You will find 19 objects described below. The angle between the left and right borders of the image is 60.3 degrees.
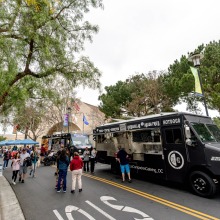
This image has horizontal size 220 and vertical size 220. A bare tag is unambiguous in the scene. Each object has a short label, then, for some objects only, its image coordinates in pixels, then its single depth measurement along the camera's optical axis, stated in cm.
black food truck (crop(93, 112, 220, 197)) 697
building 4144
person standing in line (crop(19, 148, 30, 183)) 1037
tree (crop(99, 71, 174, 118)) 2684
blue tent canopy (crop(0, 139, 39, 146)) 1865
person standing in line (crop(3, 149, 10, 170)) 1816
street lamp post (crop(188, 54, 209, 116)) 1087
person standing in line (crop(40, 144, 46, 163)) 2030
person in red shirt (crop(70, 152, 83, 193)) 802
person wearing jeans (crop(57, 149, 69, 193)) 811
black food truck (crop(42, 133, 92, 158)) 1799
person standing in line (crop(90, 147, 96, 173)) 1286
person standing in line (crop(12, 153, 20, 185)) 1039
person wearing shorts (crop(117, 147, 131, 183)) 967
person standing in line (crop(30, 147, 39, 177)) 1243
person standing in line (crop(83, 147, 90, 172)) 1327
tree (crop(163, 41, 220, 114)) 1945
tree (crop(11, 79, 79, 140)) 3416
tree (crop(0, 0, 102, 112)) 899
